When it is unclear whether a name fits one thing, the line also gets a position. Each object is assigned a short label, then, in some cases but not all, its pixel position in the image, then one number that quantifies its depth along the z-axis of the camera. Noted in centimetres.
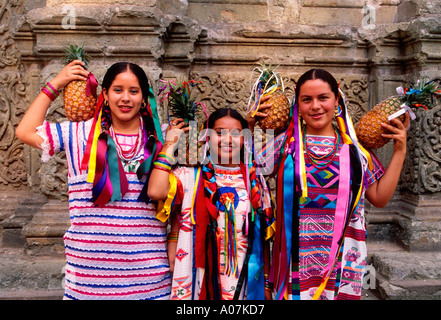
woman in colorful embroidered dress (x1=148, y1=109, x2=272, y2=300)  186
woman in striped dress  173
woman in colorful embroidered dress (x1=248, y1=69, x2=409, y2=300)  190
